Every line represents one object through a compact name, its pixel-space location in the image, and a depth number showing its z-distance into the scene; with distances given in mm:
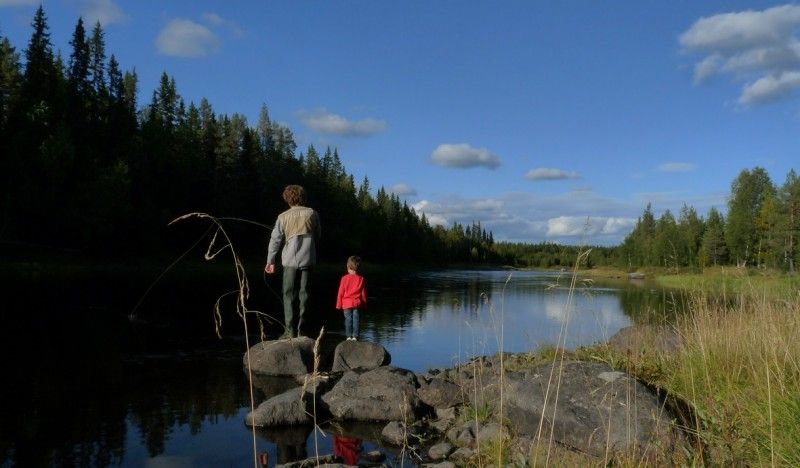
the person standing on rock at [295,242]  10344
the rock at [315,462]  5258
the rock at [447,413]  7343
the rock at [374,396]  7465
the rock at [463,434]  6309
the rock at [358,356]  10141
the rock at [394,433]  6566
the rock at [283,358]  9930
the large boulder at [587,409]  5316
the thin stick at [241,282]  2883
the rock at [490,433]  6086
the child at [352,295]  11234
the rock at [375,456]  5945
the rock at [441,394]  7805
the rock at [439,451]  5966
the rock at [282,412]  6887
